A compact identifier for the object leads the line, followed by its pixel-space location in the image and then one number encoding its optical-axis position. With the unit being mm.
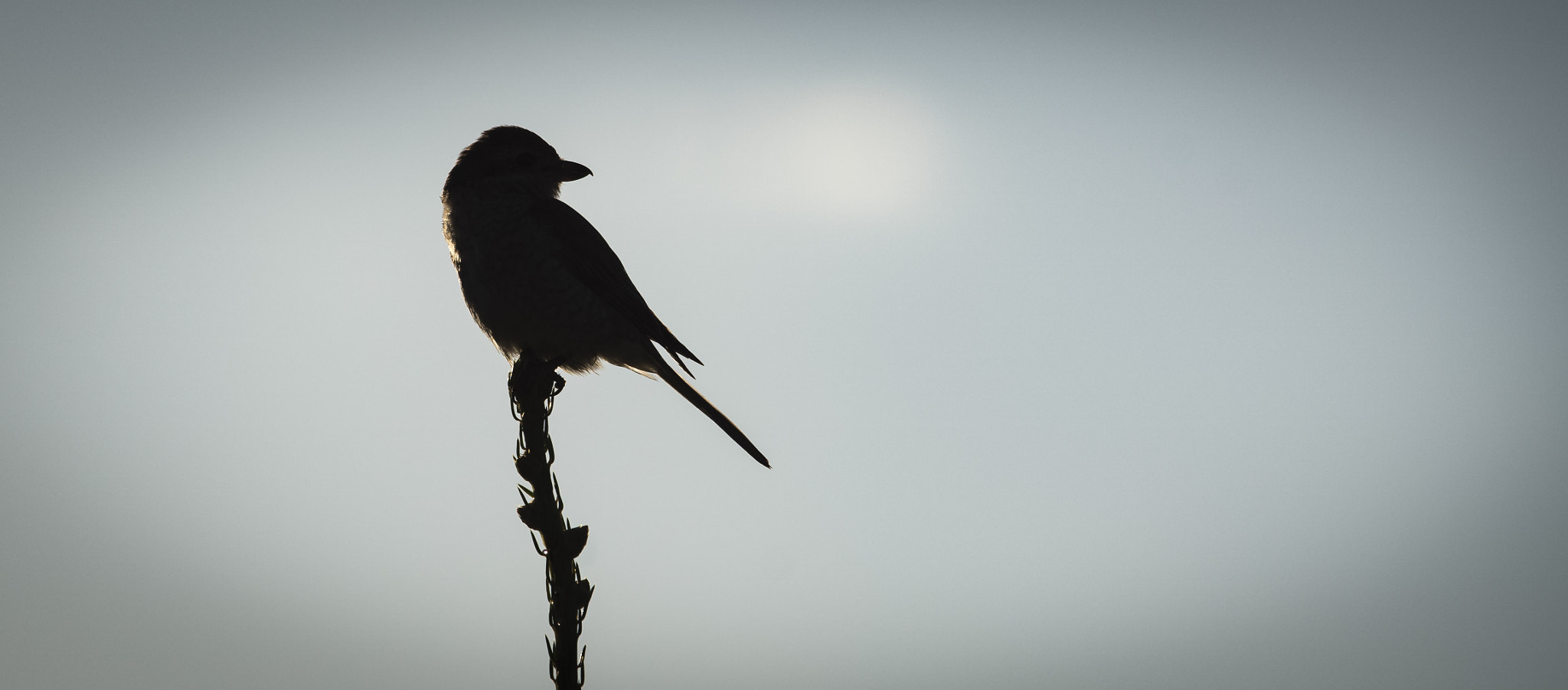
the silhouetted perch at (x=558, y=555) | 4762
